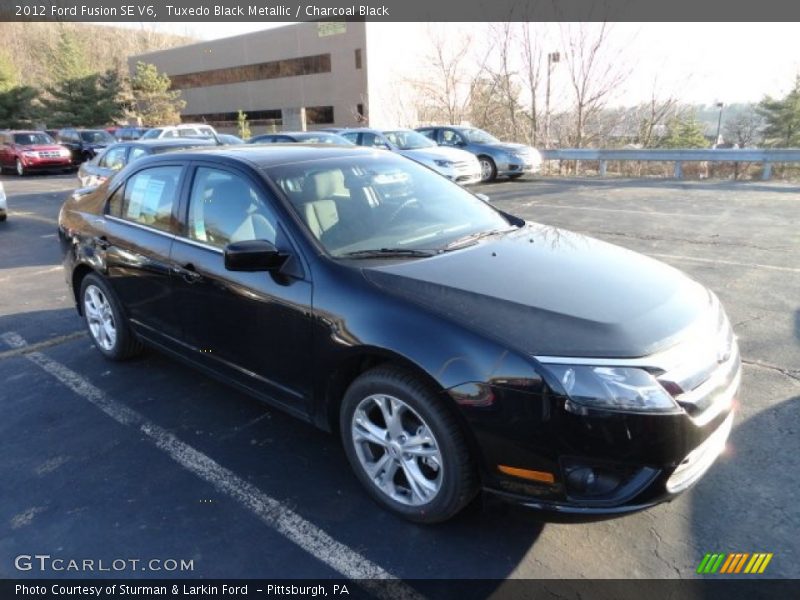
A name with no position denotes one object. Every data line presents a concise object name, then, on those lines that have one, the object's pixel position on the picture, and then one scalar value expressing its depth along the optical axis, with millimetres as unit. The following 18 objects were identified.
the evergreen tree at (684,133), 30634
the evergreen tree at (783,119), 32375
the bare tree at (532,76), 24734
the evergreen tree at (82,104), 40625
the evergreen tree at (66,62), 41875
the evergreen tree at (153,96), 39594
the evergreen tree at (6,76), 40719
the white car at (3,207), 10805
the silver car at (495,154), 14992
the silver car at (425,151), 12727
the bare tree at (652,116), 26266
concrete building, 36531
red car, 21391
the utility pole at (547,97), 23812
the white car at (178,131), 18811
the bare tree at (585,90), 23188
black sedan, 2086
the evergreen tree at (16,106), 40406
